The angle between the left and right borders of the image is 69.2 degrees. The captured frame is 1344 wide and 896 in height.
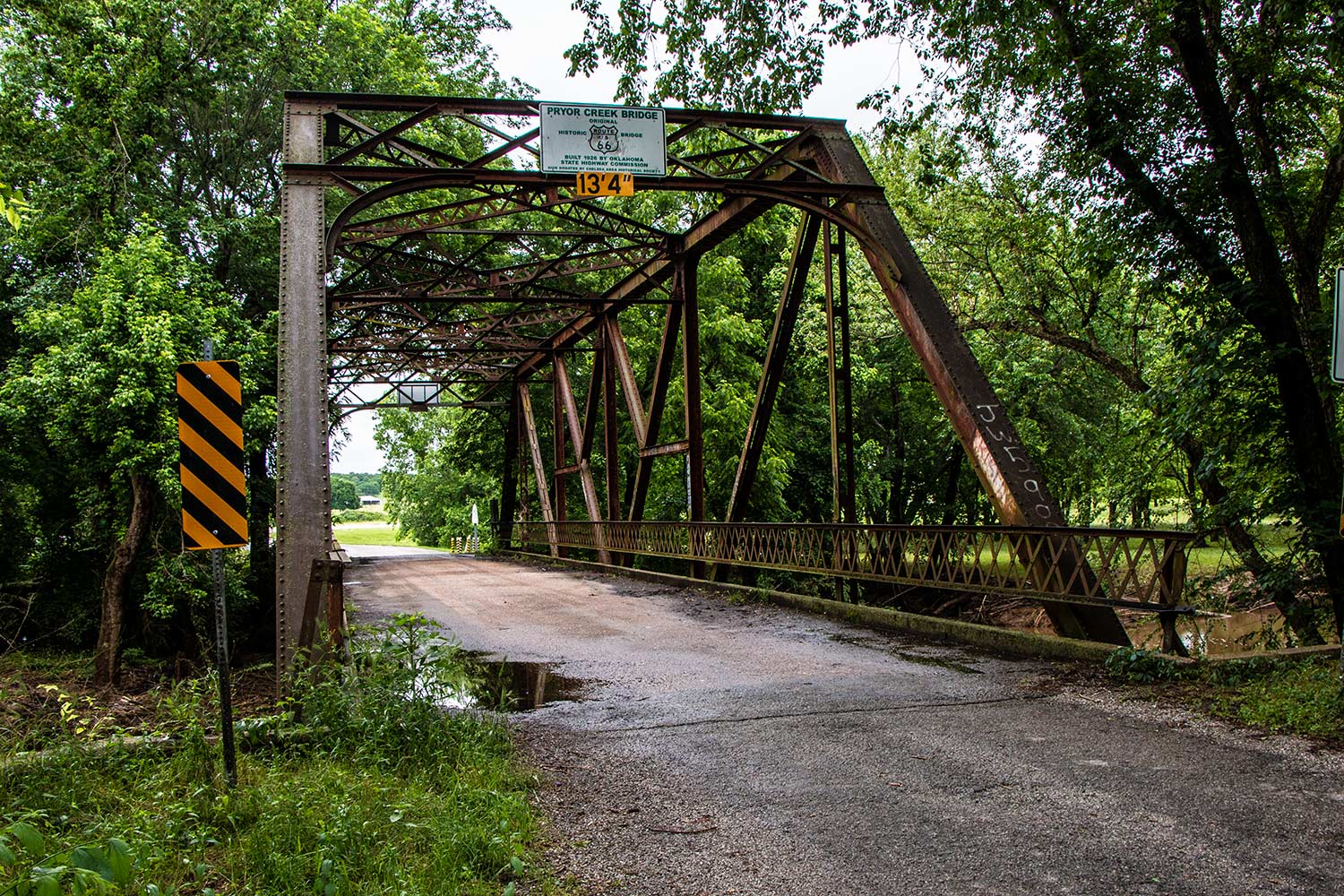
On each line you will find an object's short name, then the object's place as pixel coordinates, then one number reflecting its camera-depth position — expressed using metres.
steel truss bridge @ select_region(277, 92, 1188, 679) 7.69
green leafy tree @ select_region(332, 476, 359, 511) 131.93
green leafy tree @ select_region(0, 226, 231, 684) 11.44
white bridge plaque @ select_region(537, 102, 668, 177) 10.07
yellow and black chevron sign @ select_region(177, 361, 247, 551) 4.86
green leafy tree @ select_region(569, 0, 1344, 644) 8.28
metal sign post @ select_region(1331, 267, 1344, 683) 5.04
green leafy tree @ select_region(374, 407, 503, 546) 51.06
